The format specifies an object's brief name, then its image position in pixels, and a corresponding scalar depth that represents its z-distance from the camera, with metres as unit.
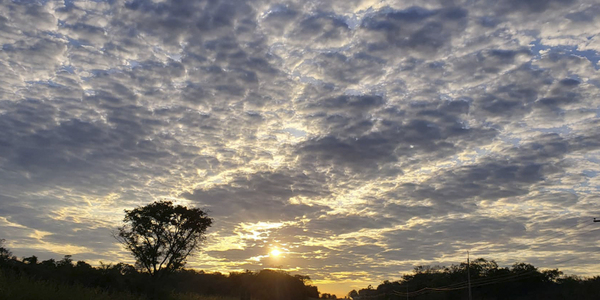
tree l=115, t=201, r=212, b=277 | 59.12
